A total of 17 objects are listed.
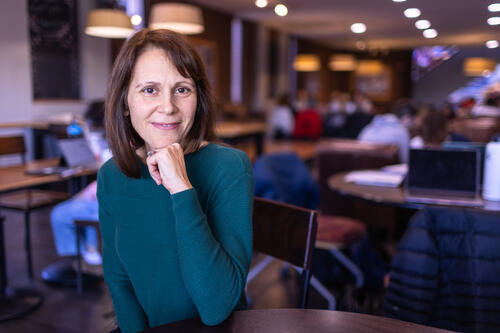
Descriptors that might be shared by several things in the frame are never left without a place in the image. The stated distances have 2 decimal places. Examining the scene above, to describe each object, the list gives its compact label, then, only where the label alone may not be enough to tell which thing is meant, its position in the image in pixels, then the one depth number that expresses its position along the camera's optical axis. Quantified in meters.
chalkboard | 6.11
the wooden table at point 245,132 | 5.45
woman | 0.95
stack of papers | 2.49
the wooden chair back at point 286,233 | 1.28
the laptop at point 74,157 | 3.07
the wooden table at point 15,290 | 2.57
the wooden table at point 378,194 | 2.10
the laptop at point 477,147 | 2.36
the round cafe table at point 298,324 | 0.80
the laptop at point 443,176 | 2.18
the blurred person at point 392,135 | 4.44
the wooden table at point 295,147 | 7.61
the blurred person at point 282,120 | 9.31
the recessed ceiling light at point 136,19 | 3.46
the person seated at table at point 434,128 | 3.09
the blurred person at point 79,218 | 2.91
